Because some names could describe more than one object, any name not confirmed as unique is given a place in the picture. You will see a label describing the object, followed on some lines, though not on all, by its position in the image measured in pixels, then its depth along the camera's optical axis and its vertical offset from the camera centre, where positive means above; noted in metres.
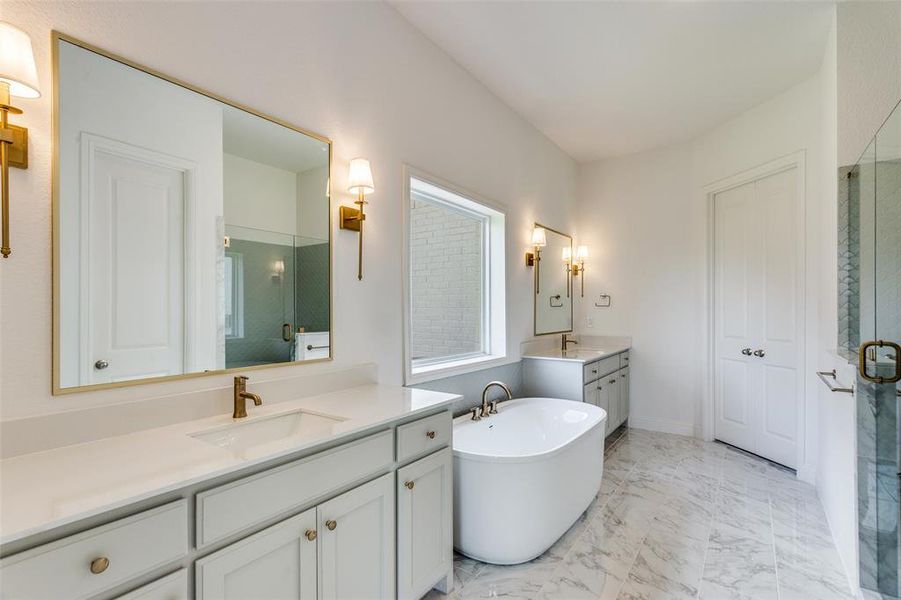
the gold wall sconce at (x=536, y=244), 3.74 +0.51
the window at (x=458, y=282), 3.18 +0.15
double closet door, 3.37 -0.14
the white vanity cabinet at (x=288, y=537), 0.86 -0.62
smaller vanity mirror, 3.87 +0.20
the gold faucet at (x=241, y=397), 1.52 -0.35
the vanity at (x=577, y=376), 3.46 -0.65
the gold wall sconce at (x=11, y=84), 1.05 +0.55
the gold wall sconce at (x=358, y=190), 1.98 +0.53
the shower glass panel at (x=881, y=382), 1.63 -0.32
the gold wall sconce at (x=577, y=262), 4.53 +0.42
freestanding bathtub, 2.06 -1.00
